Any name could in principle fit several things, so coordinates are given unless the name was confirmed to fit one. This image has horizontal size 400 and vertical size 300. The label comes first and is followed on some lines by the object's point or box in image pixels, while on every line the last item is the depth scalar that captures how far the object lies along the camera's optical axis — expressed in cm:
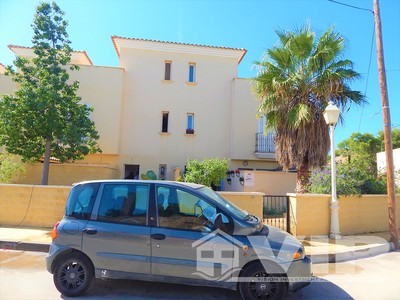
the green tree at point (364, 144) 3362
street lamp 855
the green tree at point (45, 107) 1129
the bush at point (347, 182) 918
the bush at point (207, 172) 1176
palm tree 1038
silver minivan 417
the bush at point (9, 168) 1197
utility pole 819
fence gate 899
